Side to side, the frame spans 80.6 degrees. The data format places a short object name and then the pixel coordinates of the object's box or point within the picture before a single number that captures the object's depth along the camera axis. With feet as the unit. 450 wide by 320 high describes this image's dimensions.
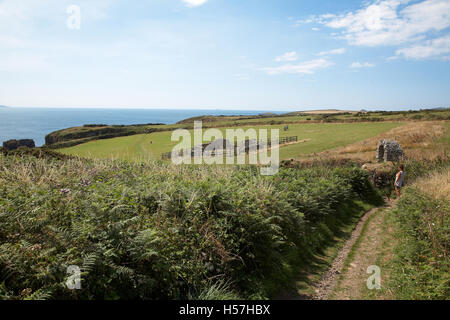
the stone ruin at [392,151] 79.61
